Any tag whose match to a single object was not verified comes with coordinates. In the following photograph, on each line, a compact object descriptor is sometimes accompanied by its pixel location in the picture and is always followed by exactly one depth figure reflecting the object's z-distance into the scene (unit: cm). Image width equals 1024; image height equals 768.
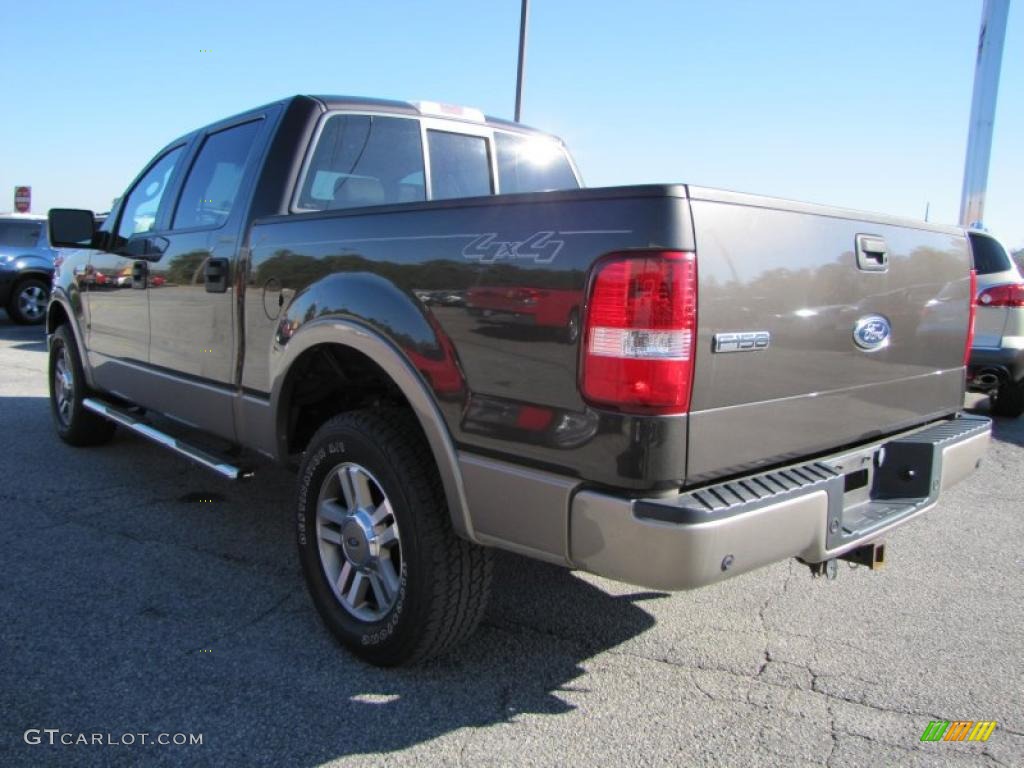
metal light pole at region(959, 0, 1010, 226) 1257
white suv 672
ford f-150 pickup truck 200
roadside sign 2133
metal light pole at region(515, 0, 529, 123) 1360
